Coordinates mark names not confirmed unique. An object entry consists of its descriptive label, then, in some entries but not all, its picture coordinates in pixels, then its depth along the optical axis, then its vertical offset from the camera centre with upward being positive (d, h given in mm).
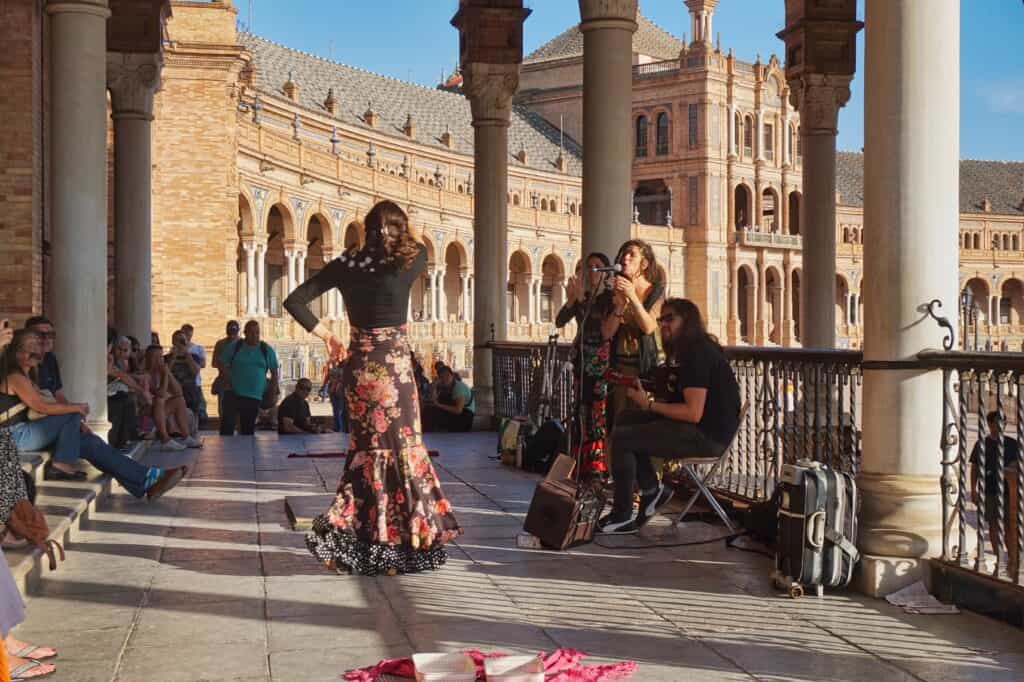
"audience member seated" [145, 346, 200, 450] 11883 -665
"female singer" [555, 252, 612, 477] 7332 -171
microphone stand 7289 -145
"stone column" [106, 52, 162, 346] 14039 +1762
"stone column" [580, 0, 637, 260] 9672 +1688
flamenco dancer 5863 -404
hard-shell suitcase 5395 -857
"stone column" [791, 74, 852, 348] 13164 +1428
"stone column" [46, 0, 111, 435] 8688 +941
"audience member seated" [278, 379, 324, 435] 14453 -903
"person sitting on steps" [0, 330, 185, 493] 7791 -672
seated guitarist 6484 -364
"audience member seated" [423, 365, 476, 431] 14078 -832
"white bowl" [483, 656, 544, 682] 3889 -1043
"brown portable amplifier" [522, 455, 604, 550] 6414 -914
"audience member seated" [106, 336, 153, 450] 10672 -524
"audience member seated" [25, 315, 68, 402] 8453 -236
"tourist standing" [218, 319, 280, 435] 13383 -419
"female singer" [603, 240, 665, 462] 6953 +142
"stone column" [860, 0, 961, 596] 5543 +324
